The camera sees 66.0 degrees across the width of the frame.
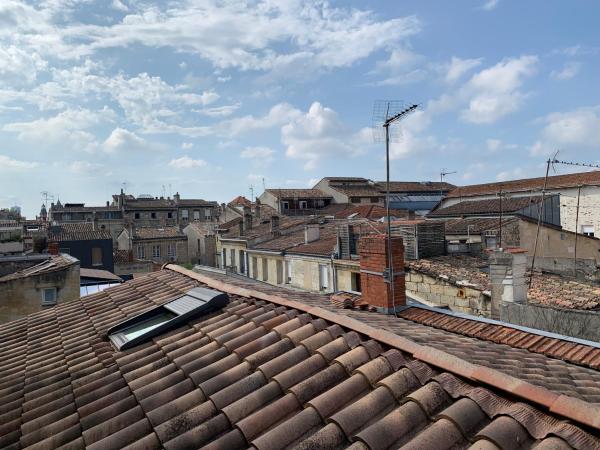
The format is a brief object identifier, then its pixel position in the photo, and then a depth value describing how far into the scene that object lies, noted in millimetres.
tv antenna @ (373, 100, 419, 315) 7359
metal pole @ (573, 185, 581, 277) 16031
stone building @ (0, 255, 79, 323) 16797
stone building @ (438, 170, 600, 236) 33188
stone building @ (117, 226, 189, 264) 42469
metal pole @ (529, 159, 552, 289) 14145
